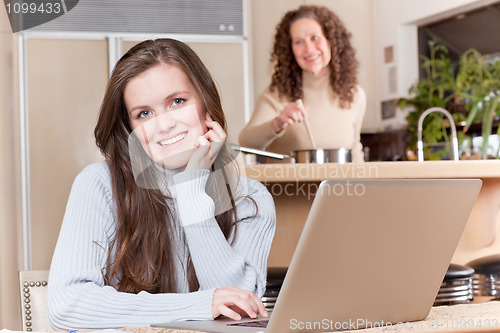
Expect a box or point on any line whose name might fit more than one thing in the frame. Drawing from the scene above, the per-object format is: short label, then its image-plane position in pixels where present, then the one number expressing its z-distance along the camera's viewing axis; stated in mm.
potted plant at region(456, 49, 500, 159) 4363
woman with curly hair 2836
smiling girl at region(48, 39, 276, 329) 1234
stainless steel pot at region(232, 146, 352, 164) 2201
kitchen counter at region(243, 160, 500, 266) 2008
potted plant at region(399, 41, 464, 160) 4602
